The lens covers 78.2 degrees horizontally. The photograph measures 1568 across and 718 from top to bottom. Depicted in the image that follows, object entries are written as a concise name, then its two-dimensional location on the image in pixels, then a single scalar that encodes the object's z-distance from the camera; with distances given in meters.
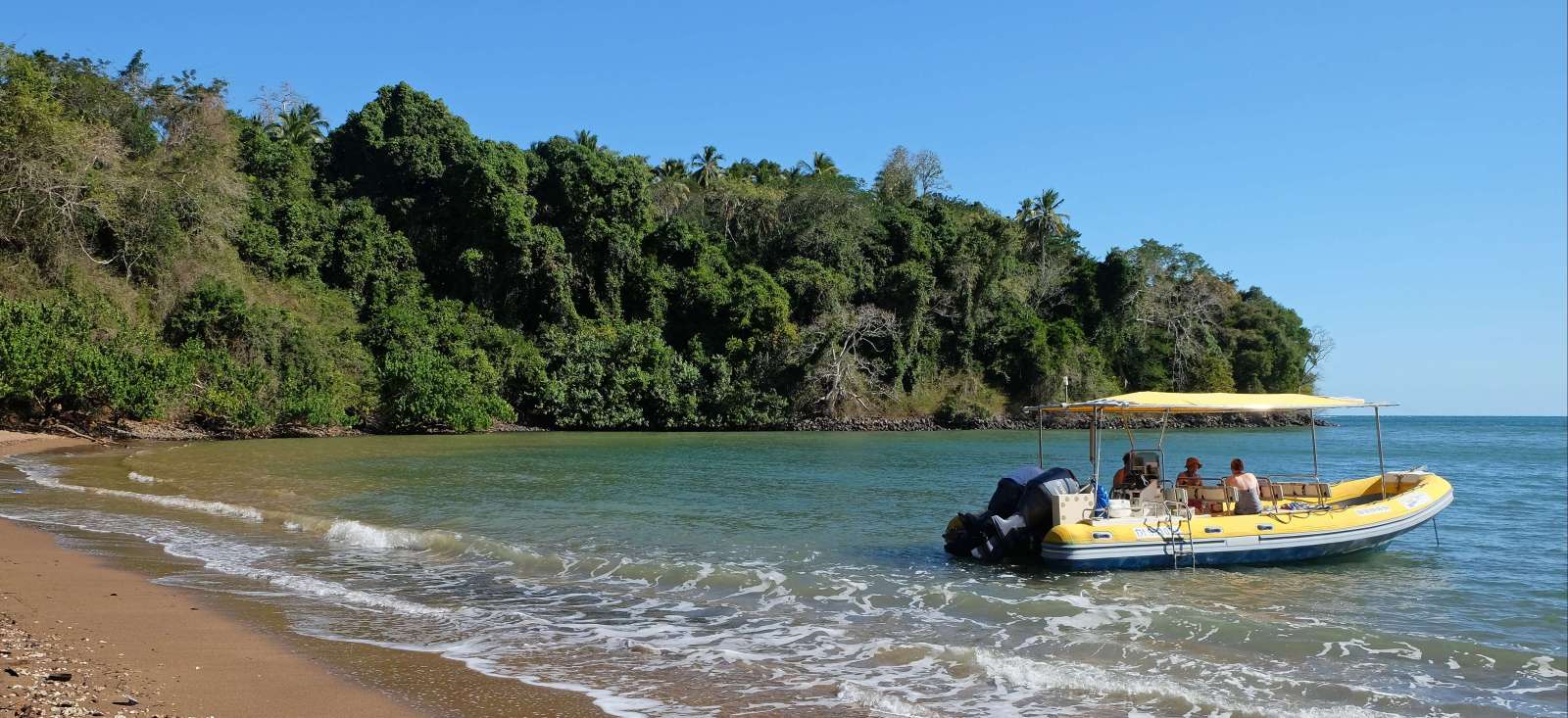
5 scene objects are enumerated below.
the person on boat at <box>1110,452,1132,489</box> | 12.81
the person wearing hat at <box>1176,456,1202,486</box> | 13.30
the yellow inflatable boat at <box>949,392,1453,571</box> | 11.30
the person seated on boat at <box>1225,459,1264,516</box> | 12.53
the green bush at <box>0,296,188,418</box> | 25.19
